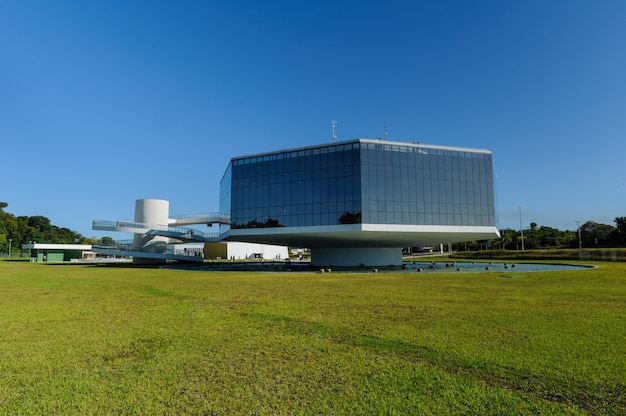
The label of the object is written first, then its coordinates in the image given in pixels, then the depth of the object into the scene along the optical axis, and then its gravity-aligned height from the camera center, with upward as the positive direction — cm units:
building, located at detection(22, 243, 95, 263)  7531 -86
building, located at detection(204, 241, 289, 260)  9662 -164
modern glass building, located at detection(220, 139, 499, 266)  4359 +615
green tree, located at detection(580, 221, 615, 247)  10093 +206
